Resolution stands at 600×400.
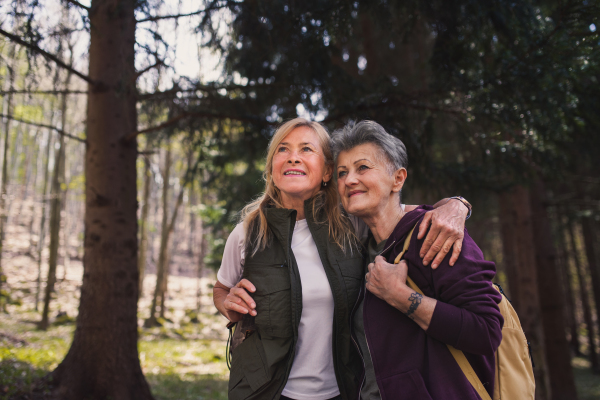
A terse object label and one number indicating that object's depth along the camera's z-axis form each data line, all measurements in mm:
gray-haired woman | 1504
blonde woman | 1942
